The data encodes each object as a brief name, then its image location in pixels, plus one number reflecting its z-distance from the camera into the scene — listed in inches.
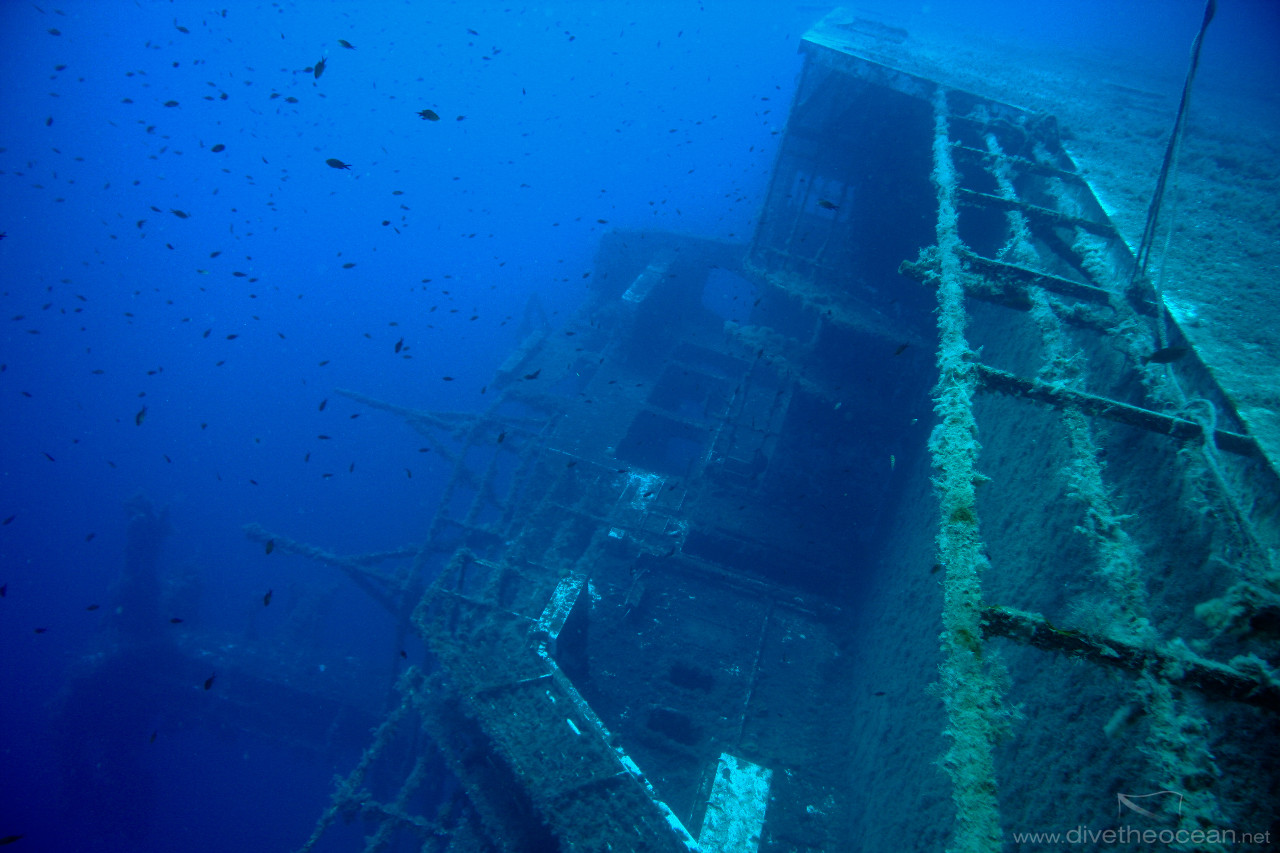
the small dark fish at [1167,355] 81.7
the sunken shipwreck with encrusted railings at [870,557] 57.0
